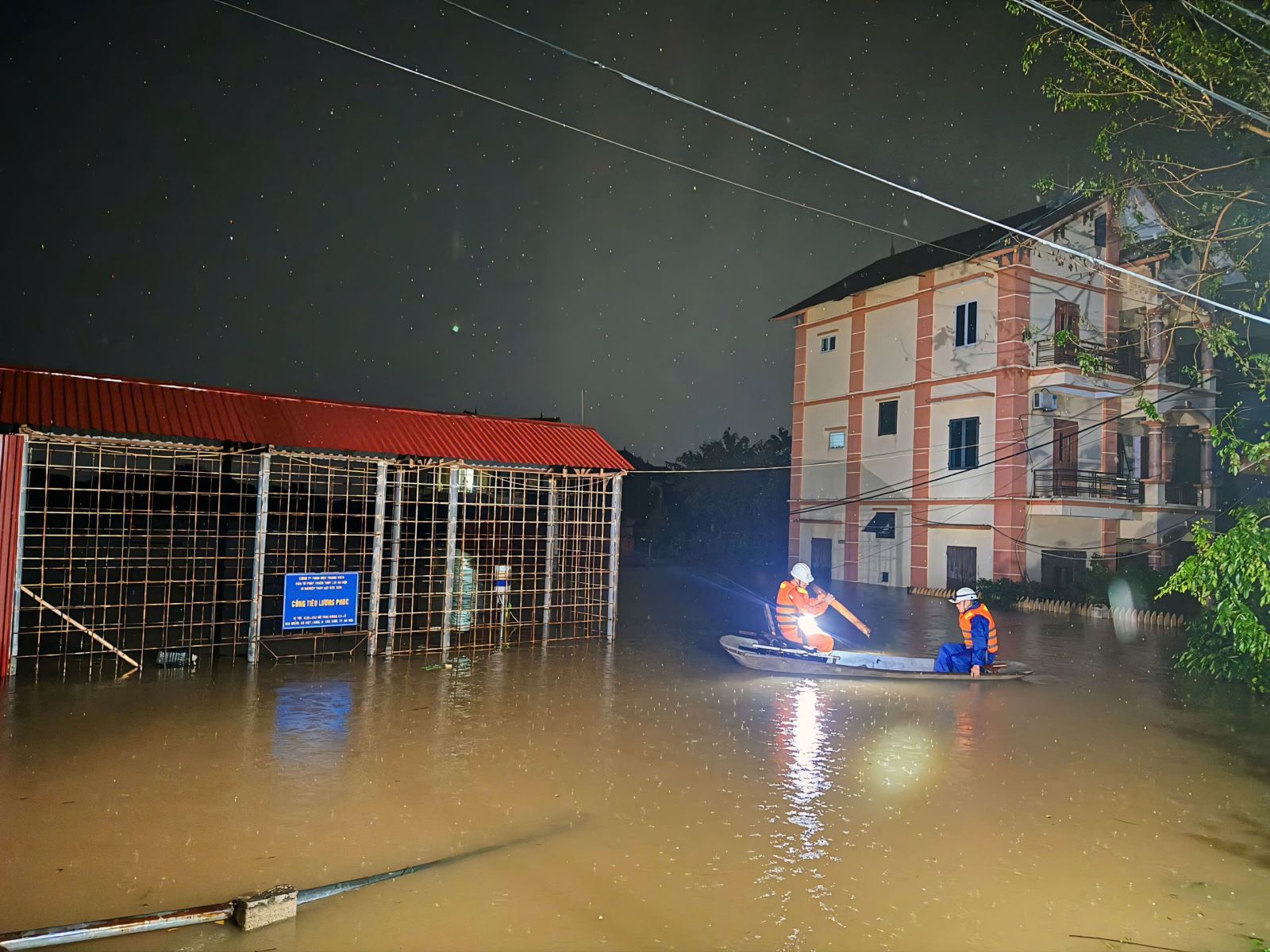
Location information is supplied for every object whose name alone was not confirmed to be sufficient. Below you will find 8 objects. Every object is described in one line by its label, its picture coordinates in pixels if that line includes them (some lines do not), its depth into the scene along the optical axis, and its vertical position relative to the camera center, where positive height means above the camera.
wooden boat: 14.56 -2.32
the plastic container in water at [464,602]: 16.50 -2.27
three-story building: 29.98 +4.02
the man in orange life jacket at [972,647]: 14.52 -1.95
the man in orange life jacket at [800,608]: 15.22 -1.47
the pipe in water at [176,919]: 5.09 -2.53
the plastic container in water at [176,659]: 14.02 -2.45
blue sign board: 14.53 -1.51
